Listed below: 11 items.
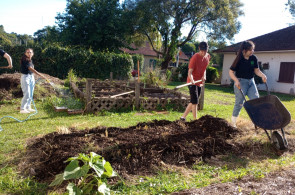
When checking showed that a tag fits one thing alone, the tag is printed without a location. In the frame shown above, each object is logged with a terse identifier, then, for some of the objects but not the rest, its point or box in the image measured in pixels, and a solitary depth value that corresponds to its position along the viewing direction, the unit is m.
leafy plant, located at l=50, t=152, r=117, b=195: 2.45
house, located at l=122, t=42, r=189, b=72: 40.16
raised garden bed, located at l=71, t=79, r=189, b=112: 7.25
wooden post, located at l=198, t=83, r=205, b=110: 8.22
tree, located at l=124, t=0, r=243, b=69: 23.25
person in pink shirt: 5.48
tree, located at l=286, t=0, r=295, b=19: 30.25
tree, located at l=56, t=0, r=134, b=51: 24.50
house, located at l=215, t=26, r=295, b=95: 16.61
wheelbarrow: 4.07
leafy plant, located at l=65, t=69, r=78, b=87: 12.14
